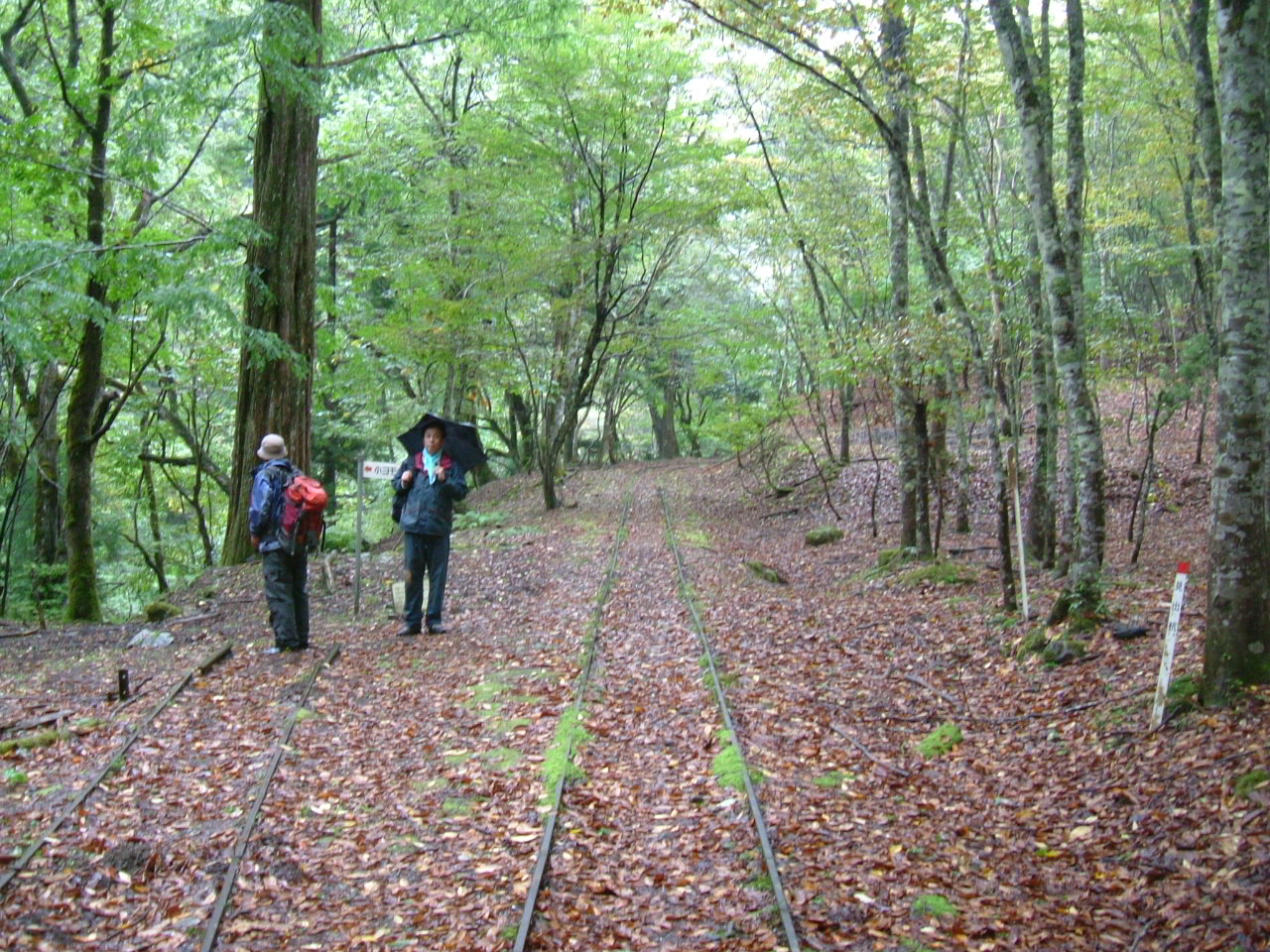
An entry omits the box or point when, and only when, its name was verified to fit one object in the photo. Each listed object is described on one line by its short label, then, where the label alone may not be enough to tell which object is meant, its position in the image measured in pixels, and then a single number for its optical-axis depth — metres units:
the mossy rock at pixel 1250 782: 4.60
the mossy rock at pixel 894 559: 13.05
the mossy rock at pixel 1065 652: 7.44
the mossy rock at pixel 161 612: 10.60
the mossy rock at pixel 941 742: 6.31
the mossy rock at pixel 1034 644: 7.86
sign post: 10.05
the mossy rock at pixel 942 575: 11.41
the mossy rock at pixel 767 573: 13.50
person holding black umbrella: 9.40
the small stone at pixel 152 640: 9.45
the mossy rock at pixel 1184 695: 5.64
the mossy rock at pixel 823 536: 17.38
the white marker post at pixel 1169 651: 5.39
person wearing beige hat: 8.38
